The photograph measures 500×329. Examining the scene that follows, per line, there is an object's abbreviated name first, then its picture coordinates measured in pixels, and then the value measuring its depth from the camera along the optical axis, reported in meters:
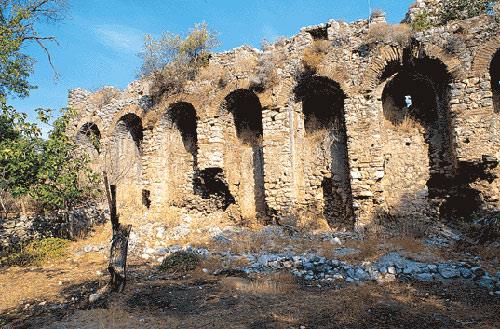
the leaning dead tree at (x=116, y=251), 7.03
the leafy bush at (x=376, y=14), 11.97
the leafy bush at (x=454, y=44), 10.52
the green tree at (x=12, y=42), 9.84
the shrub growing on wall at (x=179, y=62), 15.11
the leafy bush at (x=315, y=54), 12.32
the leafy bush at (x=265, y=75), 13.01
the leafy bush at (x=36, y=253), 10.67
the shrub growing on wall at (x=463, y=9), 11.12
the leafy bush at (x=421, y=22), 11.59
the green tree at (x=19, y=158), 10.39
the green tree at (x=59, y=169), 11.03
